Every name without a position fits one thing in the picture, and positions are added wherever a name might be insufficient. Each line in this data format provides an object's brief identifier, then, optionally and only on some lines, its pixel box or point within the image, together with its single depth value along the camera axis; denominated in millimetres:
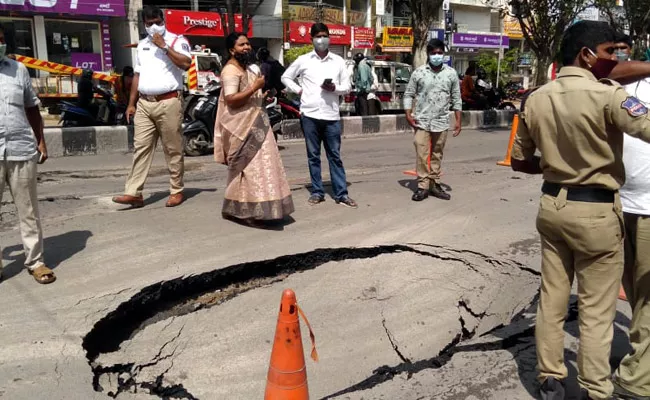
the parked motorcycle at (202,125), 10258
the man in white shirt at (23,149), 3892
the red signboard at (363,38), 35594
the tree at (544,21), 14008
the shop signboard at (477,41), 43075
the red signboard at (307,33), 31562
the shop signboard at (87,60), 22656
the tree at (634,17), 17202
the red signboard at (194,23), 25938
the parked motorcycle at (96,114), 11047
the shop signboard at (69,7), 20328
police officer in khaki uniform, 2576
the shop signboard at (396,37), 37156
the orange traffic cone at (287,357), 2648
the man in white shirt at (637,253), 2861
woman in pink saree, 5227
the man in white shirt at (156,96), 5609
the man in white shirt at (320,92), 6070
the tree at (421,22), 15586
